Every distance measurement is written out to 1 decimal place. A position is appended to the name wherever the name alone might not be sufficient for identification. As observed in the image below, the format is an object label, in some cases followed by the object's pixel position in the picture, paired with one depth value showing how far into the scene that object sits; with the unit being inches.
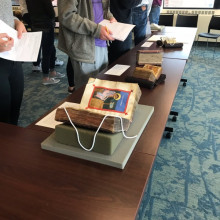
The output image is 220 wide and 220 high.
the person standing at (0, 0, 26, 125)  44.9
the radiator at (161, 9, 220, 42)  201.9
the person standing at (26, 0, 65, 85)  107.0
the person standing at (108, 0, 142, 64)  77.4
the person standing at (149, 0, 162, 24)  147.8
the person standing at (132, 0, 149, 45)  105.5
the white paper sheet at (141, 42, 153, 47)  98.0
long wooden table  24.9
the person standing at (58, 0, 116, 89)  60.6
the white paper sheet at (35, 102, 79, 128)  42.1
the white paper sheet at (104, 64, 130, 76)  67.2
